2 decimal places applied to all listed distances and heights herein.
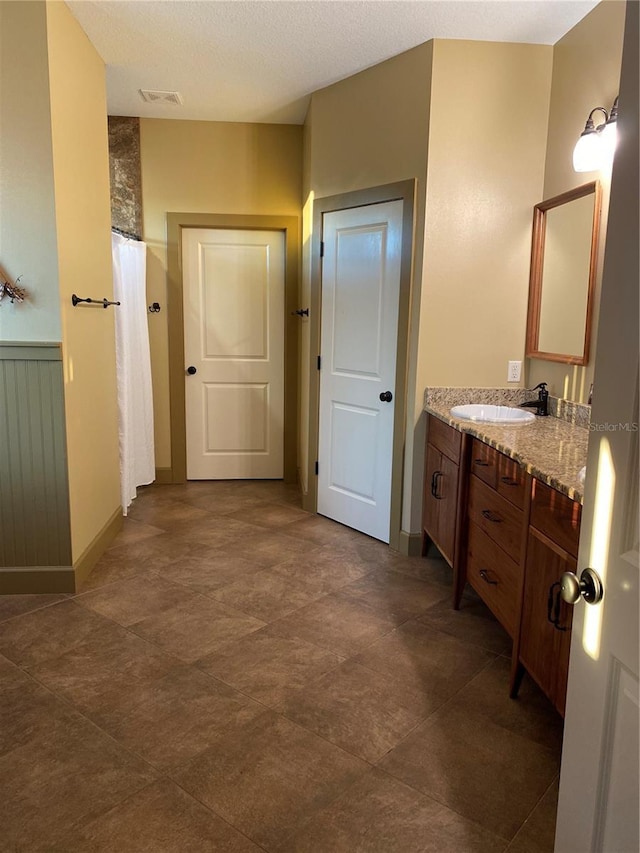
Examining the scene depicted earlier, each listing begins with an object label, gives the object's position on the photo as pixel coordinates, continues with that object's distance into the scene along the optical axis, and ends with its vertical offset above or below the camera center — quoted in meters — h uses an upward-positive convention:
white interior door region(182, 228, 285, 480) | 4.62 -0.17
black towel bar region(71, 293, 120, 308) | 2.78 +0.13
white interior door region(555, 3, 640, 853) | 0.94 -0.36
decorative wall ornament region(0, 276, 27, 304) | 2.56 +0.14
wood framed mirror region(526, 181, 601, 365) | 2.66 +0.29
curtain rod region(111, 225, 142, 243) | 3.95 +0.64
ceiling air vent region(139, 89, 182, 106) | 3.77 +1.46
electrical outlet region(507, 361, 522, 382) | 3.27 -0.20
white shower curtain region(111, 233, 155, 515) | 3.83 -0.27
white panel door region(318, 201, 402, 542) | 3.35 -0.16
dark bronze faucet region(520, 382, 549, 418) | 2.98 -0.33
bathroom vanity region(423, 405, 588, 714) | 1.80 -0.68
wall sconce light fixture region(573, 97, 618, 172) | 2.44 +0.78
